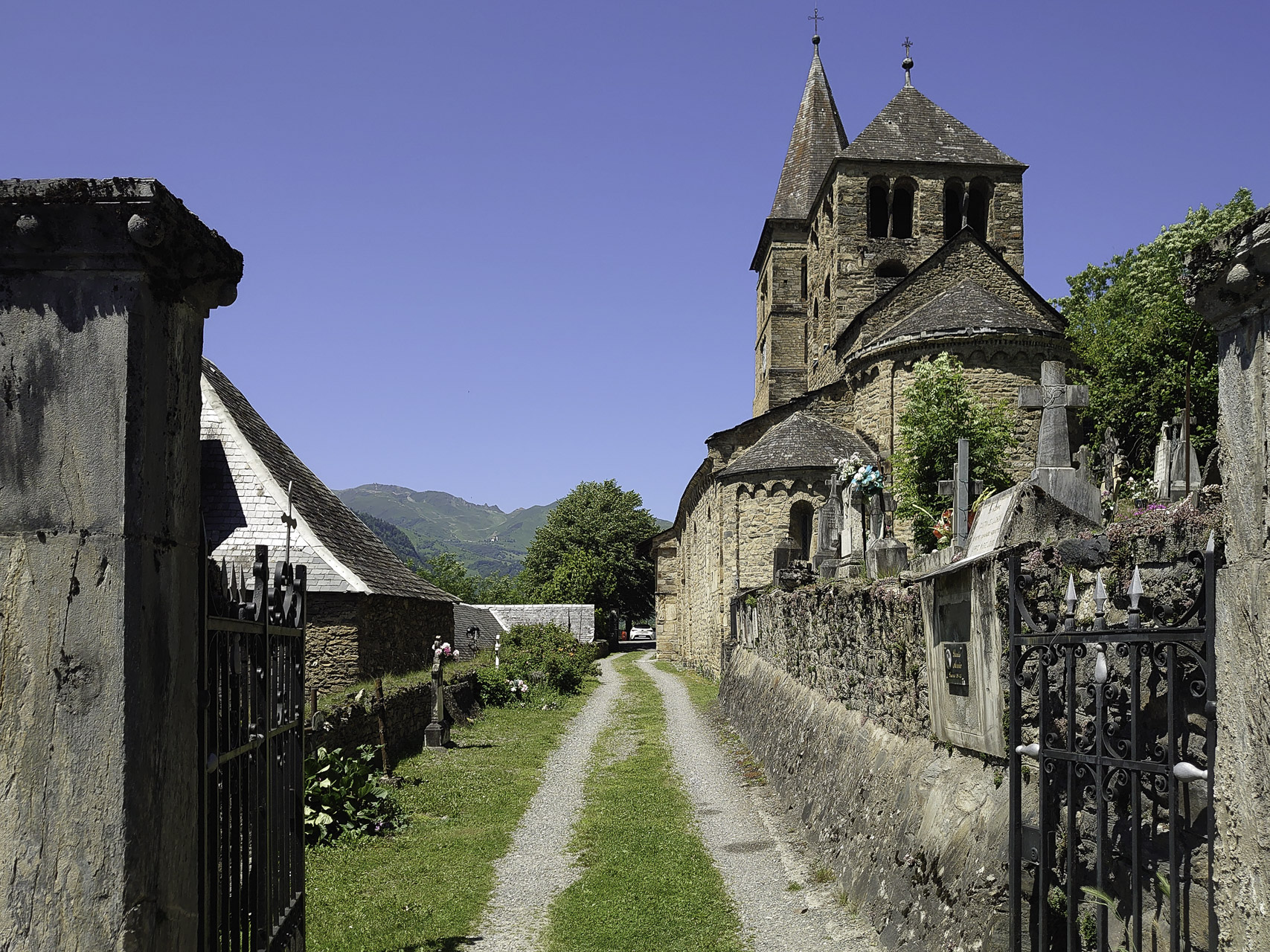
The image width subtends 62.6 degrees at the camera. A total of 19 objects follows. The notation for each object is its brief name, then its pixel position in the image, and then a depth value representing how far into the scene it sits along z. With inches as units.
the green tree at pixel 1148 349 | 1173.7
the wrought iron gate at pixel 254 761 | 136.6
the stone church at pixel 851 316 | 1205.7
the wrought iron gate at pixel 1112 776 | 135.3
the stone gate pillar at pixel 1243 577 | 108.8
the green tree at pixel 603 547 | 2815.0
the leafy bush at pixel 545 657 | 1052.5
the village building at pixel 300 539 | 687.1
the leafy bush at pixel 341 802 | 391.5
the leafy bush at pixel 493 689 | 927.0
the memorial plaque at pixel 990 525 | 253.9
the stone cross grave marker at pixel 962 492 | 404.2
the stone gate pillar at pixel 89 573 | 110.8
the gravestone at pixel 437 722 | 628.4
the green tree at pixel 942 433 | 1086.4
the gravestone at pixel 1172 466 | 376.2
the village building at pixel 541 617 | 2018.7
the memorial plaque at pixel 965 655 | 221.9
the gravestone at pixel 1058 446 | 267.4
